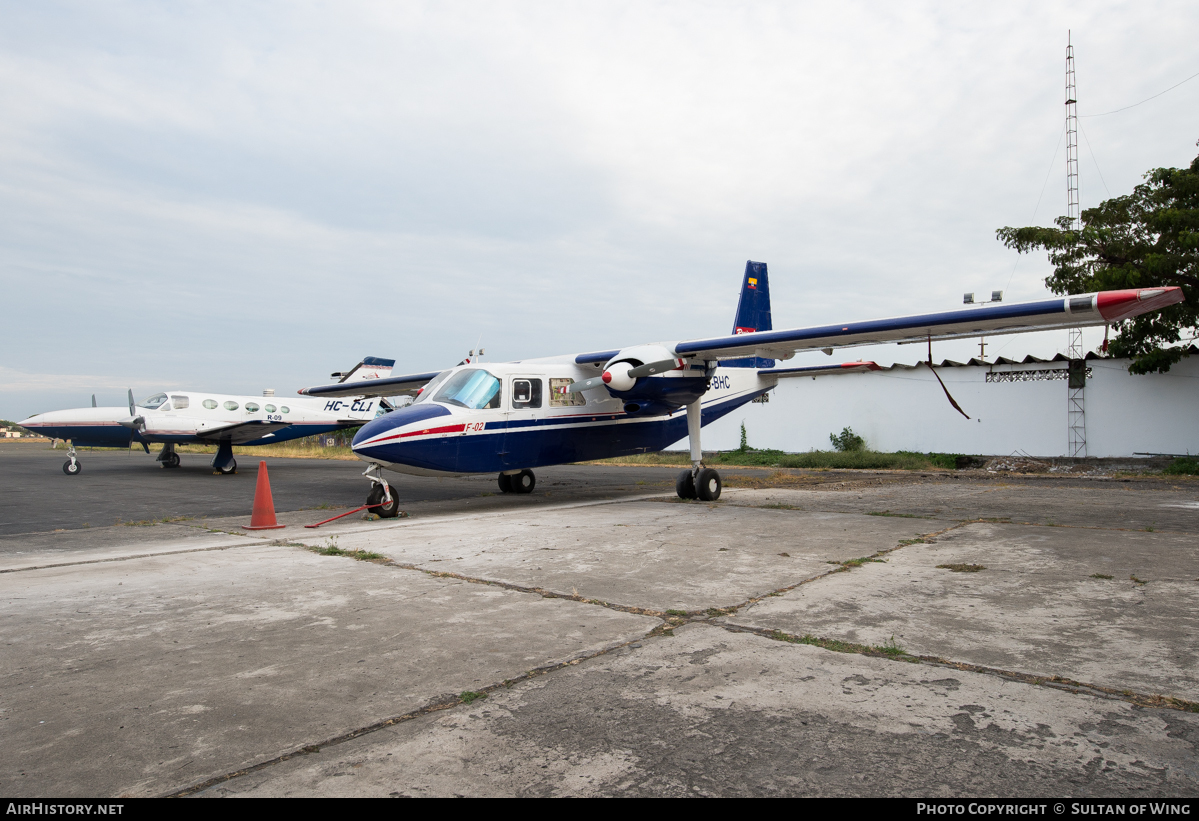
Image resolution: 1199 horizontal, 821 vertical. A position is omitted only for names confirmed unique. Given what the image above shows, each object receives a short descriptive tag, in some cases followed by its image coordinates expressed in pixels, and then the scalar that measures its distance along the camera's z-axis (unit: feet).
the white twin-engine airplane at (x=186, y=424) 69.62
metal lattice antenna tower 65.05
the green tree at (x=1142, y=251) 53.26
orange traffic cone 29.71
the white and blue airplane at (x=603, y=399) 29.71
